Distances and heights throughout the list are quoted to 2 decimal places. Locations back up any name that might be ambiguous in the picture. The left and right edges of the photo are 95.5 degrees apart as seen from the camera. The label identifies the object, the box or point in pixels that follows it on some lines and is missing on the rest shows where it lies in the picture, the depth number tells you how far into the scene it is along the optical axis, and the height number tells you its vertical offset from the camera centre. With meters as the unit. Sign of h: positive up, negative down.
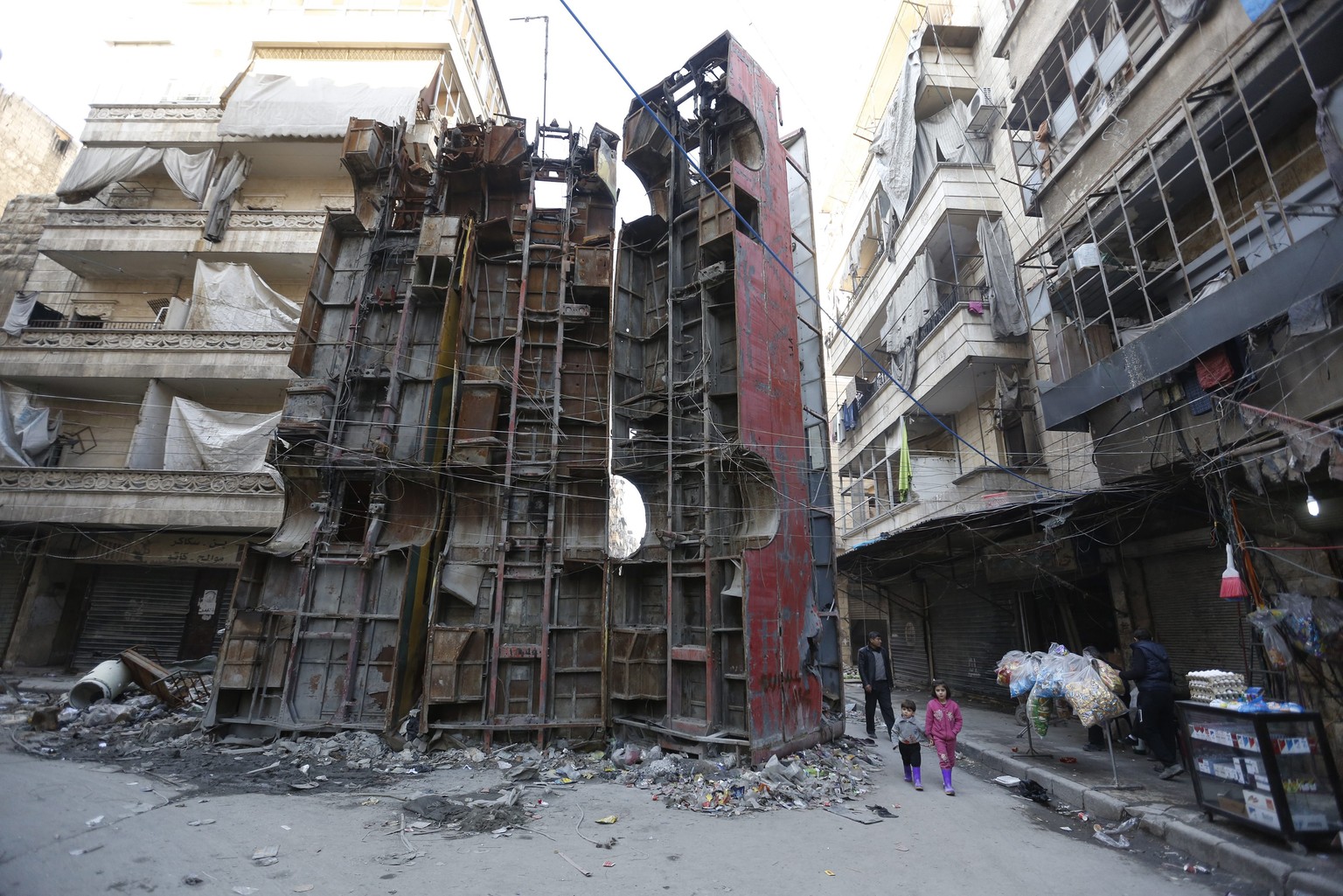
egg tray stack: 6.61 -0.53
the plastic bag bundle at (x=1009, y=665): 9.18 -0.43
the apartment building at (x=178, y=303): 17.28 +10.15
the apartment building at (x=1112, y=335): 7.17 +5.12
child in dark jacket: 8.30 -1.36
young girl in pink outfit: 7.97 -1.15
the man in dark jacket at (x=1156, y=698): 8.25 -0.81
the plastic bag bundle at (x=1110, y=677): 7.93 -0.52
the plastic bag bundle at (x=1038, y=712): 8.61 -1.05
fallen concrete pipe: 12.29 -1.03
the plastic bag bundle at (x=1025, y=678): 8.77 -0.59
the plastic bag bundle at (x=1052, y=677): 8.26 -0.55
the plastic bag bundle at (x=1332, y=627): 6.51 +0.10
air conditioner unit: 15.65 +12.94
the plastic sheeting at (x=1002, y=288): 13.84 +7.65
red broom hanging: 7.17 +0.57
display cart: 5.18 -1.19
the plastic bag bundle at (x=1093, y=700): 7.70 -0.80
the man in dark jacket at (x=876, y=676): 11.48 -0.74
